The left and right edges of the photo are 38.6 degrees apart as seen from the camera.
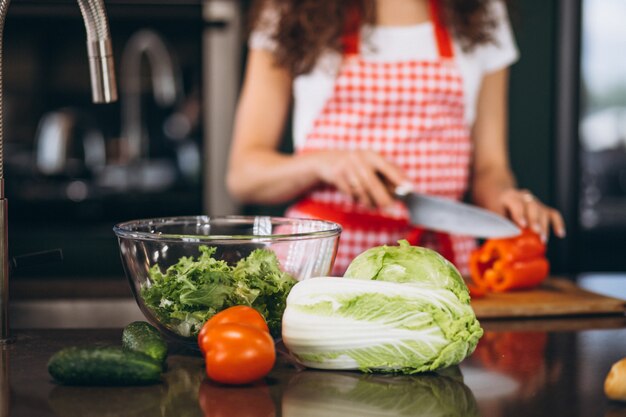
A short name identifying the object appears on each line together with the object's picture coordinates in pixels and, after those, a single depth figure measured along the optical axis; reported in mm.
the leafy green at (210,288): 1114
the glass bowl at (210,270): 1118
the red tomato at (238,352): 1001
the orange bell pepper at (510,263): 1816
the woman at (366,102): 2221
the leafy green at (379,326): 1037
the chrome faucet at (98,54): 1186
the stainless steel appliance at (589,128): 3318
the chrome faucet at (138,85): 3549
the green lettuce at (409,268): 1111
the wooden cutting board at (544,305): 1602
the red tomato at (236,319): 1037
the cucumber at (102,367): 1005
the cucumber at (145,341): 1065
